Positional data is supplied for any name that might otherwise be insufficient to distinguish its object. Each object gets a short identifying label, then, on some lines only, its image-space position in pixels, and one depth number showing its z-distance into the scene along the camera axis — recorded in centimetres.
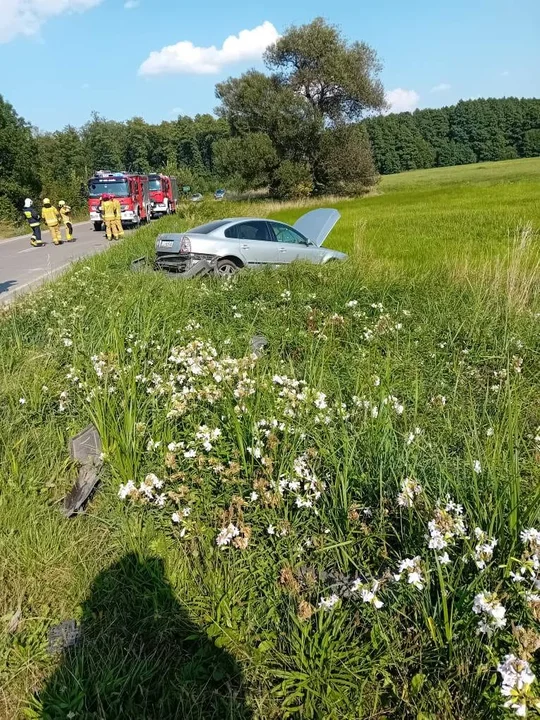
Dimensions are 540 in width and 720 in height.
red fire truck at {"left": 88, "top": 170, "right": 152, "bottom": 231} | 2683
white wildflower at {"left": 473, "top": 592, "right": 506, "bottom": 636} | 166
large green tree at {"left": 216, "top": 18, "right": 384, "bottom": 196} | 3919
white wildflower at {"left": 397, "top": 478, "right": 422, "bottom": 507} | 221
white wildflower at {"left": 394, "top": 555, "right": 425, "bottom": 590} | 187
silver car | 1037
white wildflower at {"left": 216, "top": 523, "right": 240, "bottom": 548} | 247
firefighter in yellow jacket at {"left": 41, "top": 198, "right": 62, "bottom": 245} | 2006
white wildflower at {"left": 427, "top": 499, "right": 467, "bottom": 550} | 191
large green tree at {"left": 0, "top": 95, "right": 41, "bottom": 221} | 3274
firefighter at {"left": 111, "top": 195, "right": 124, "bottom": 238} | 2074
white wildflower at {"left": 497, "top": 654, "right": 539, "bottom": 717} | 146
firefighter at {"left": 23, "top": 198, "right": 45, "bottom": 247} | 1933
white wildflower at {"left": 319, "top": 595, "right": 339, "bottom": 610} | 211
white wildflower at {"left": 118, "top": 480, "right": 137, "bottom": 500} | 280
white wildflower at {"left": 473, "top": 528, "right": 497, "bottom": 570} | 188
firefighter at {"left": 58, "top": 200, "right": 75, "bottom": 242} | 2197
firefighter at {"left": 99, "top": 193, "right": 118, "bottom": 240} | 2017
